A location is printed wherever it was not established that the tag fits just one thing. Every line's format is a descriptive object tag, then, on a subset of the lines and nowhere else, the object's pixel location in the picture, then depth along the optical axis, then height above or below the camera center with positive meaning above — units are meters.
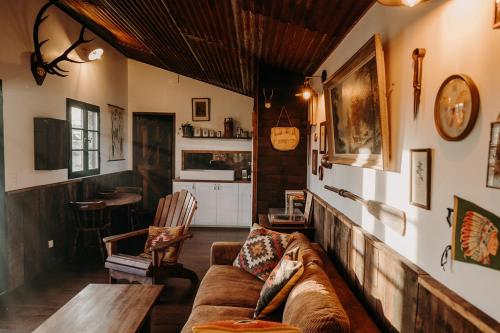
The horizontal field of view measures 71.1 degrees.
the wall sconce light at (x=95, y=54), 4.82 +1.37
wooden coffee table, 2.12 -1.05
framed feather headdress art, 1.02 -0.24
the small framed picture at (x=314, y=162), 4.04 -0.09
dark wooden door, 7.16 +0.01
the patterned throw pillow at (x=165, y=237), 3.68 -0.92
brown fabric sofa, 1.56 -0.88
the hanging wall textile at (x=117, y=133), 6.32 +0.37
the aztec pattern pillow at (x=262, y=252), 2.97 -0.85
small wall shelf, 7.03 +0.33
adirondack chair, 3.35 -1.05
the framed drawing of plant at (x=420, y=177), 1.43 -0.09
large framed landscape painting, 1.84 +0.29
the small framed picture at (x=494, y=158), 1.01 +0.00
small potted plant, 6.96 +0.48
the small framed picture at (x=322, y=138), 3.56 +0.18
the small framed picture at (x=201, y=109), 7.06 +0.90
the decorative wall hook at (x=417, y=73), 1.49 +0.36
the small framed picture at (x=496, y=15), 1.01 +0.41
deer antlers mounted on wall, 3.92 +1.09
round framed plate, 1.13 +0.17
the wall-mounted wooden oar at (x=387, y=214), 1.68 -0.31
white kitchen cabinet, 6.64 -0.91
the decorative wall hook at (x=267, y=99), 4.55 +0.73
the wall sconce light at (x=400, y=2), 1.32 +0.61
